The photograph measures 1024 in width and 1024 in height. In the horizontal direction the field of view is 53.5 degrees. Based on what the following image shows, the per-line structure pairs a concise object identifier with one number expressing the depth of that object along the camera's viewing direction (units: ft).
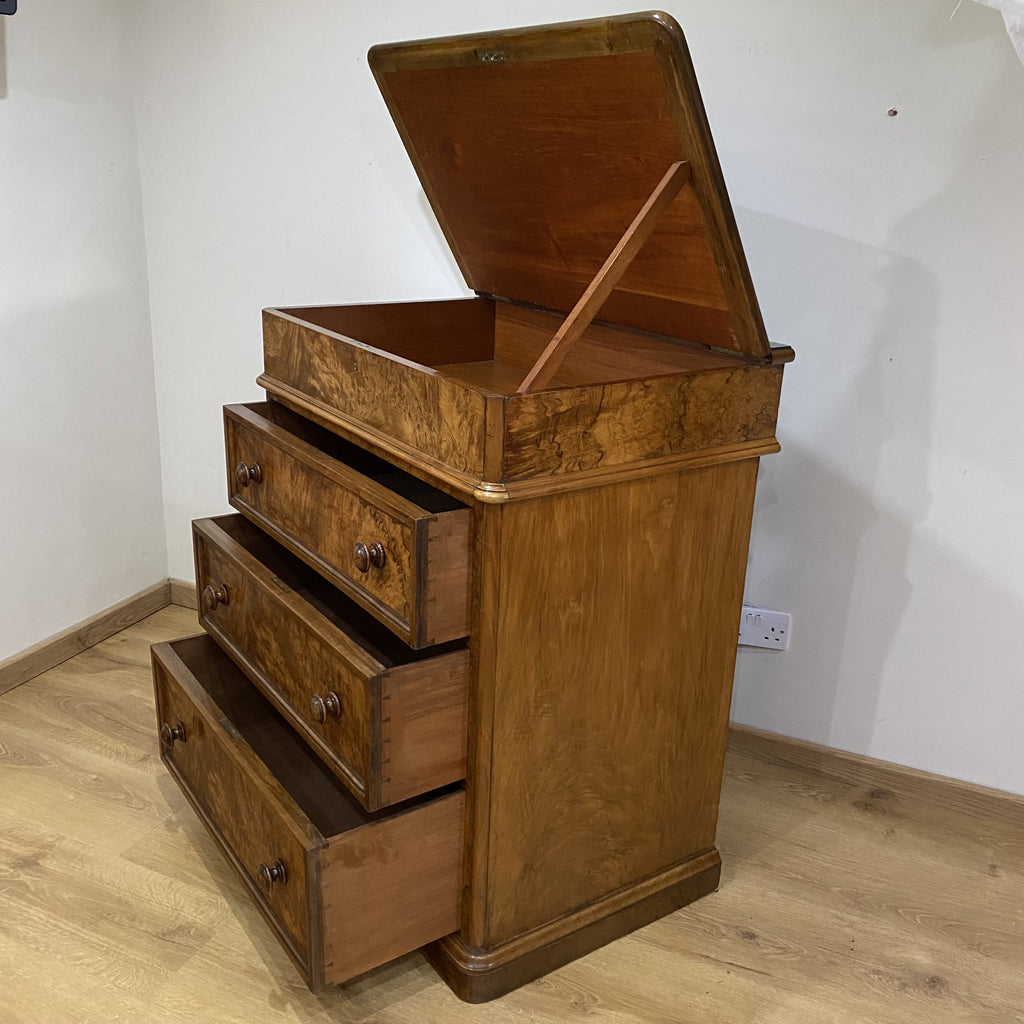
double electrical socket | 5.73
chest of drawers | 3.61
